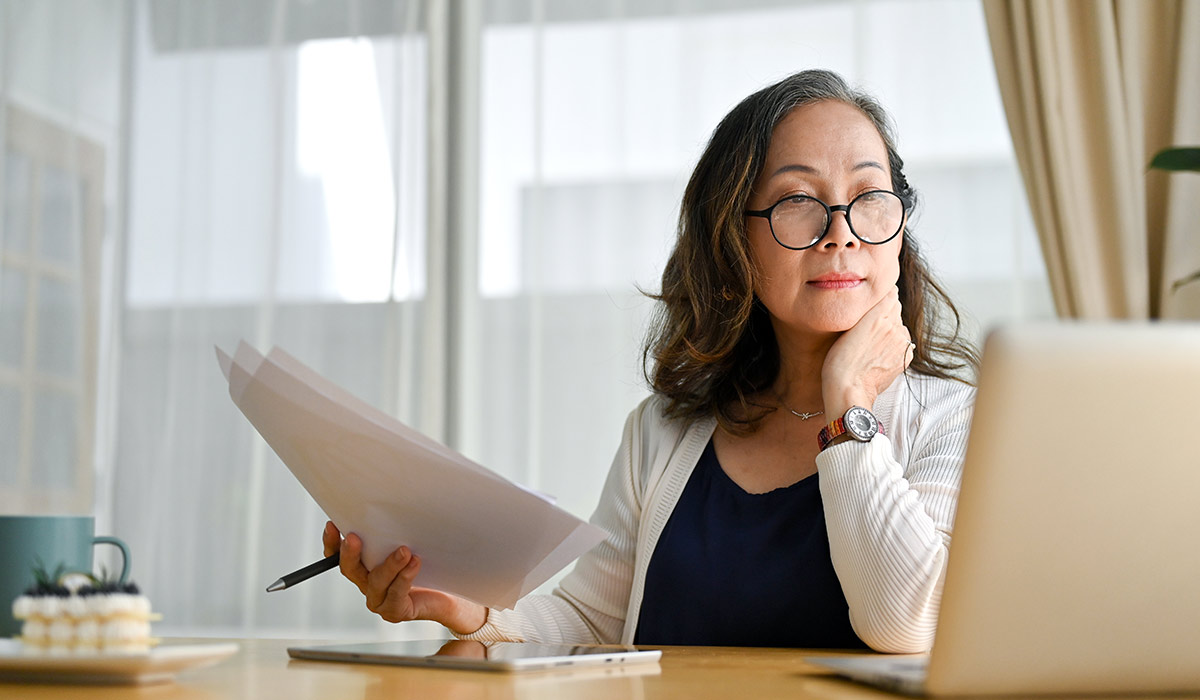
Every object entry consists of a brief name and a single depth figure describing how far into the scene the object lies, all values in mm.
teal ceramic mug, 800
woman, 1193
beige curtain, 2346
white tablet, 738
